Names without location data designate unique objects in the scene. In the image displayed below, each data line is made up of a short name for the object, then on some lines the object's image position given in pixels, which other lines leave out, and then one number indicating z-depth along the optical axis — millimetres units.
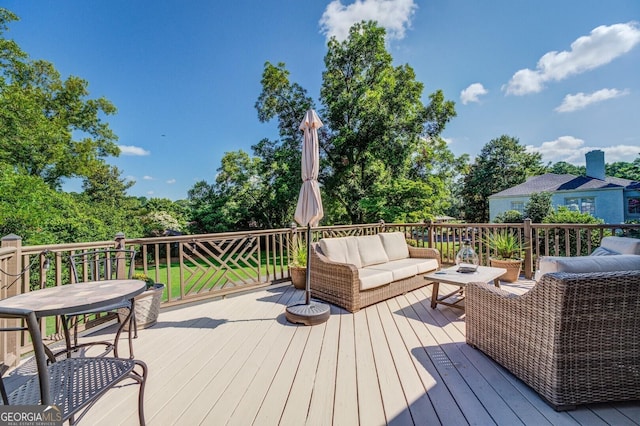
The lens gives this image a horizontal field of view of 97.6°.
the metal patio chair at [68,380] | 1044
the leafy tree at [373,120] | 11805
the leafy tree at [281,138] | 12586
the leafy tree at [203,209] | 16203
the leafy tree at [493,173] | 20266
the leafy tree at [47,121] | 9508
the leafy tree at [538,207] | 12500
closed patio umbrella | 3312
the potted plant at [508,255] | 4789
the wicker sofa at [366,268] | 3633
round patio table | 1557
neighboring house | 14406
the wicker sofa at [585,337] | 1635
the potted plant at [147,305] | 3223
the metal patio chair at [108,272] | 2280
